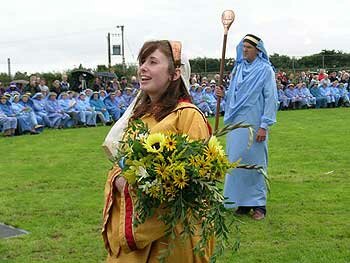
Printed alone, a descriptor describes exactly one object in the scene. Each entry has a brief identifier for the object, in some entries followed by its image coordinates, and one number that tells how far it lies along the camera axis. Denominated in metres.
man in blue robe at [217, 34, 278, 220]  6.77
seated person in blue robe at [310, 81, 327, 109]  27.71
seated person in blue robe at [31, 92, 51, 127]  19.39
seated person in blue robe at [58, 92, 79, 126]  20.19
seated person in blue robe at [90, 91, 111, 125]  21.17
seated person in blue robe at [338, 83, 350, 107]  28.51
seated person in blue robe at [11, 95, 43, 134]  18.23
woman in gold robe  2.97
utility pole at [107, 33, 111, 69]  55.92
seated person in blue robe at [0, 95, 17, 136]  17.77
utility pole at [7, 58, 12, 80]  43.94
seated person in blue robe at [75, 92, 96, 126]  20.48
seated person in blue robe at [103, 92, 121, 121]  21.78
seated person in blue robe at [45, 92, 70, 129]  19.78
